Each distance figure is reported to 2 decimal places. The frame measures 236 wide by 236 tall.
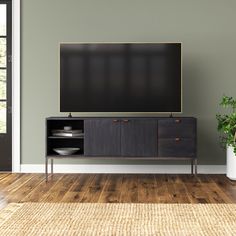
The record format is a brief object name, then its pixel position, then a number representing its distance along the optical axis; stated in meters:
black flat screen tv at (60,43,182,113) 5.09
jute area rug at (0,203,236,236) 3.08
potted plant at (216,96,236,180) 4.88
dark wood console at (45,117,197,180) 4.96
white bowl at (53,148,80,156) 5.06
